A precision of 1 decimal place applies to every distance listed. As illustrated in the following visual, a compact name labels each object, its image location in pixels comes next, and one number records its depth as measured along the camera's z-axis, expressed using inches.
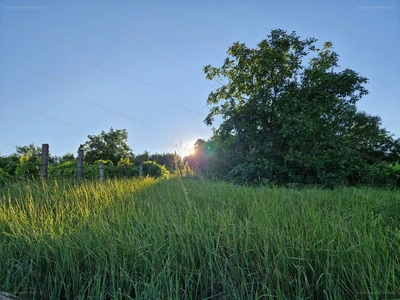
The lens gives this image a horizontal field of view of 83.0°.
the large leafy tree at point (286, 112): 289.0
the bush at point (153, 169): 593.1
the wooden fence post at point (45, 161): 213.5
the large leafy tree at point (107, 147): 1127.0
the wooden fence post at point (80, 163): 256.2
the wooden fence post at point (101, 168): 312.8
